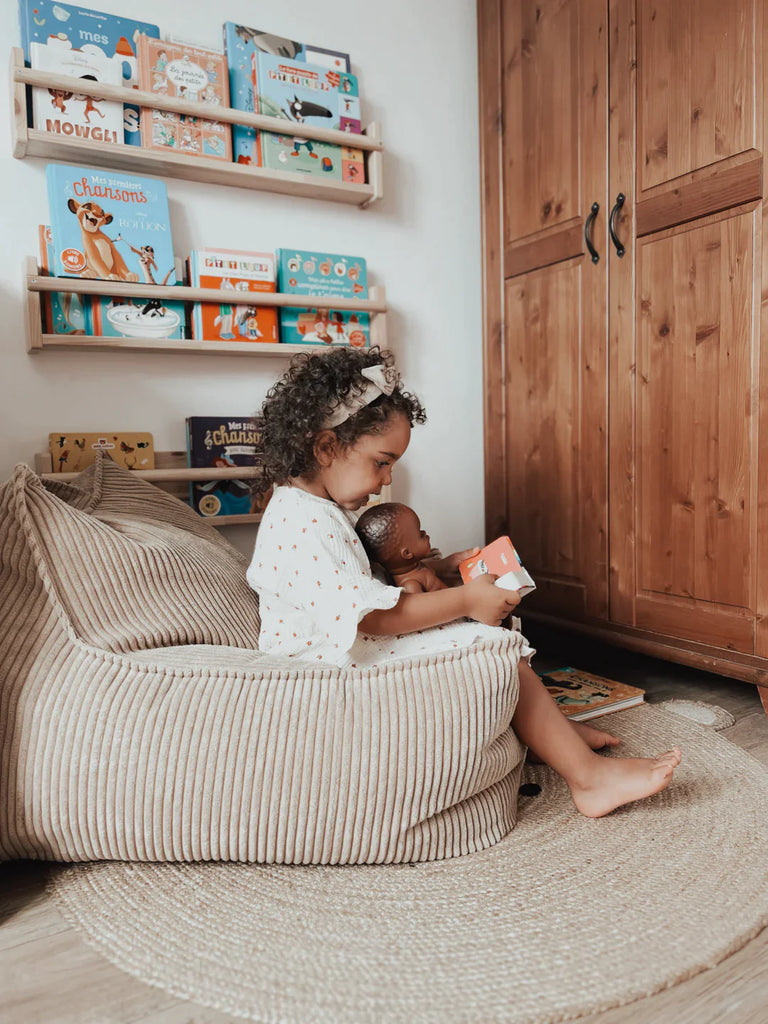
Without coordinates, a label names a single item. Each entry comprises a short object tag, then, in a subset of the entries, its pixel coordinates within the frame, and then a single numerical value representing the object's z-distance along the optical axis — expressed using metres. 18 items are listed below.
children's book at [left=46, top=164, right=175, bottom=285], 1.57
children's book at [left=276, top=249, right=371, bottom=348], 1.85
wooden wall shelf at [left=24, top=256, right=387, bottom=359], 1.54
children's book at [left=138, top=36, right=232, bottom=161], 1.65
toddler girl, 1.08
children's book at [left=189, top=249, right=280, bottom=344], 1.72
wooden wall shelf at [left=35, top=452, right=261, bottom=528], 1.68
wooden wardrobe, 1.41
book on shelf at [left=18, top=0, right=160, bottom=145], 1.54
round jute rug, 0.72
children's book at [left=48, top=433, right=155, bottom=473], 1.59
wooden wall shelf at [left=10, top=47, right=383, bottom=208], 1.51
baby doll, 1.25
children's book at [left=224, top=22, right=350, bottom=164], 1.76
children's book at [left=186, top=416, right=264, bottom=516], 1.73
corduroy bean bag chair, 0.91
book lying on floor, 1.51
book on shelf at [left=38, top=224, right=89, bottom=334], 1.58
